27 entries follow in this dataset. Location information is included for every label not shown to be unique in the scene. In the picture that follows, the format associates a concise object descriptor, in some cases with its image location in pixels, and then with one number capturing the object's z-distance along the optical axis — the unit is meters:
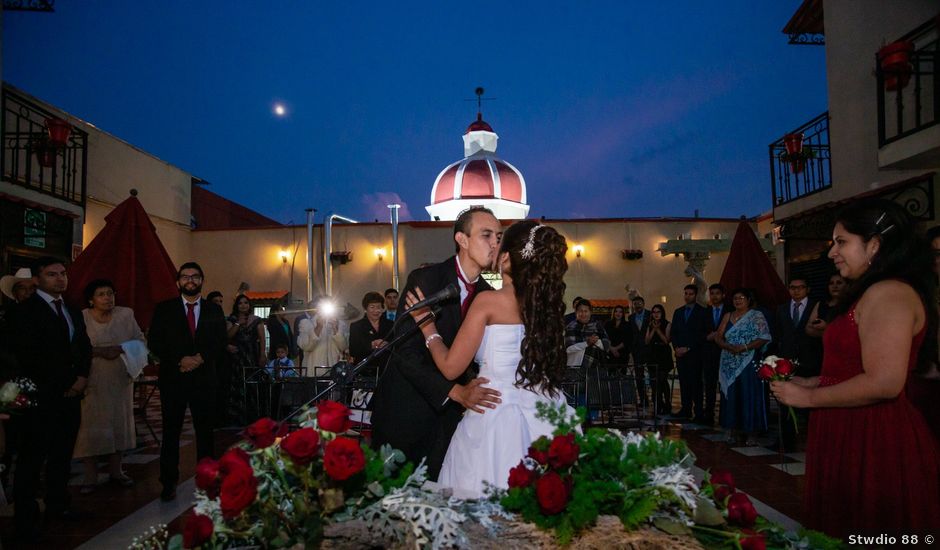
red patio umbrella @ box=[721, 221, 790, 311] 8.80
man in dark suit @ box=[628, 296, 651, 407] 11.08
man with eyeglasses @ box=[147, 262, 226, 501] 5.09
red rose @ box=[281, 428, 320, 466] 1.28
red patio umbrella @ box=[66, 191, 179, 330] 5.85
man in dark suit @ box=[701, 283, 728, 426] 8.87
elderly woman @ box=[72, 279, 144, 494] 5.43
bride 2.55
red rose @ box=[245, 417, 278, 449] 1.40
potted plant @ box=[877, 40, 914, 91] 8.35
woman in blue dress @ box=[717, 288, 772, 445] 7.31
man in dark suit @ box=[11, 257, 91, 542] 4.14
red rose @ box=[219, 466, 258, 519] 1.21
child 10.18
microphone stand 2.36
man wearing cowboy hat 6.09
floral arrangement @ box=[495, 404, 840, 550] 1.35
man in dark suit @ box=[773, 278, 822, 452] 6.98
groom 2.89
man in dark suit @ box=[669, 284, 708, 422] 9.34
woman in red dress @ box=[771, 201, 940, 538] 2.08
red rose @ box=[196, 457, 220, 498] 1.33
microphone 2.39
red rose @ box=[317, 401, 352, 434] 1.41
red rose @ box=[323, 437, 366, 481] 1.27
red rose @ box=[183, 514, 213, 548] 1.30
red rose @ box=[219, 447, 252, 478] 1.26
